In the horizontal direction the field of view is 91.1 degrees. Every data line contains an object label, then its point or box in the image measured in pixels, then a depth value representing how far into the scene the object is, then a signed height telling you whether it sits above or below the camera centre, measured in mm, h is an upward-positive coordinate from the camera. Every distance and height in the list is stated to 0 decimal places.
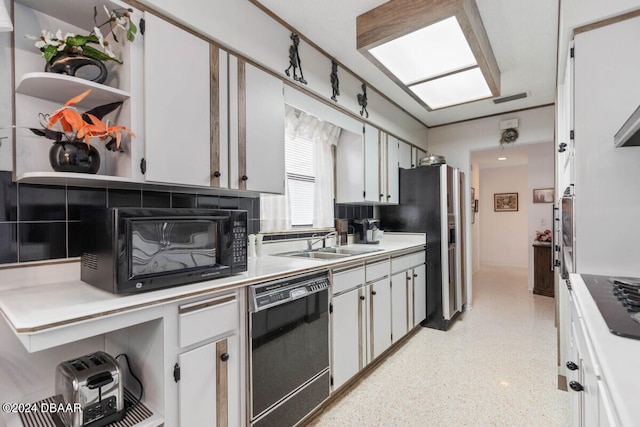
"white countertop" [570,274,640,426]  546 -338
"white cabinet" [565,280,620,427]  675 -491
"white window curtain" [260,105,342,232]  2559 +337
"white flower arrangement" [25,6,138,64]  1300 +735
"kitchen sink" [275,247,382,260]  2654 -358
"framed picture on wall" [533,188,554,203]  5312 +263
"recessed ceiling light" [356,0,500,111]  1890 +1131
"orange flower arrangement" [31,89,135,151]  1229 +353
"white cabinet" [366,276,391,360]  2543 -878
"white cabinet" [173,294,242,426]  1285 -651
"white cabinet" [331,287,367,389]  2137 -888
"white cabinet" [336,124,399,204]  3219 +468
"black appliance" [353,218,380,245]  3504 -224
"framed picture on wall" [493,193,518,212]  7332 +210
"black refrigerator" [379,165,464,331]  3545 -150
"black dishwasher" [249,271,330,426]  1575 -761
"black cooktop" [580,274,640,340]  884 -325
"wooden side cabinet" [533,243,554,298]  4852 -950
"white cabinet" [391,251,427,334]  2938 -815
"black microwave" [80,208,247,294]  1223 -146
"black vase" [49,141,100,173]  1268 +236
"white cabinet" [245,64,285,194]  1960 +529
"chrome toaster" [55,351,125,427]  1140 -664
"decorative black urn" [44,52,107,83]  1312 +642
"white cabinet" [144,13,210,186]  1486 +547
